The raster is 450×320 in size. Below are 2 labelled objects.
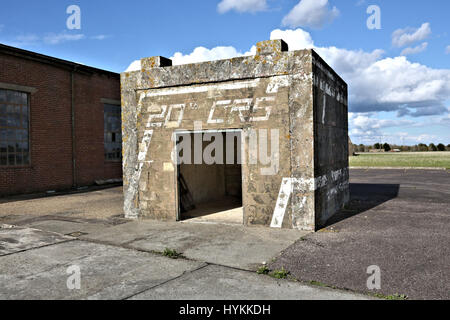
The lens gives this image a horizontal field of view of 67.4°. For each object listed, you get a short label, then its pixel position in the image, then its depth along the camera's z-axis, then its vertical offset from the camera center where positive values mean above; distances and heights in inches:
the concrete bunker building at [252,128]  276.5 +21.7
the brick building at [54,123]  531.2 +55.3
